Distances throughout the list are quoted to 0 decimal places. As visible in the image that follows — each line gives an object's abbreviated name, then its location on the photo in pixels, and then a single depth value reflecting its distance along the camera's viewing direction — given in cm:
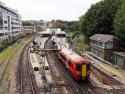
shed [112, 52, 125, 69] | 4155
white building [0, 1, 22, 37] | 8945
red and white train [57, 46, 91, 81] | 3130
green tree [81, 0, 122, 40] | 6241
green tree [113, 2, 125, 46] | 4741
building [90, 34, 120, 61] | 4775
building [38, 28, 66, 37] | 11238
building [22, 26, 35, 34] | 15582
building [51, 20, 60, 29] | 18541
